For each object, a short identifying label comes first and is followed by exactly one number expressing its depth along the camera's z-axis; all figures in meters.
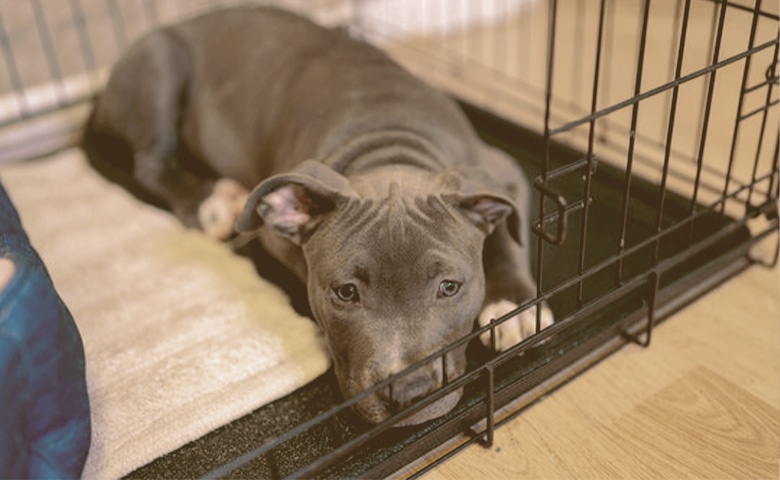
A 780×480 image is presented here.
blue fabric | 0.37
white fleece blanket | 0.50
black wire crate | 0.47
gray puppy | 0.46
